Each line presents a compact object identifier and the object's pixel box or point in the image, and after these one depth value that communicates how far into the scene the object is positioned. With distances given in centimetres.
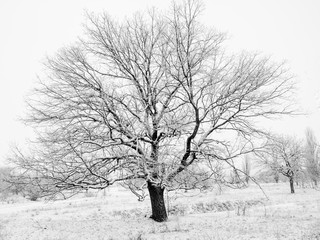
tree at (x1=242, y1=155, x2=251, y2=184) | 6075
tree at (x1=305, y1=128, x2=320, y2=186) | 3647
